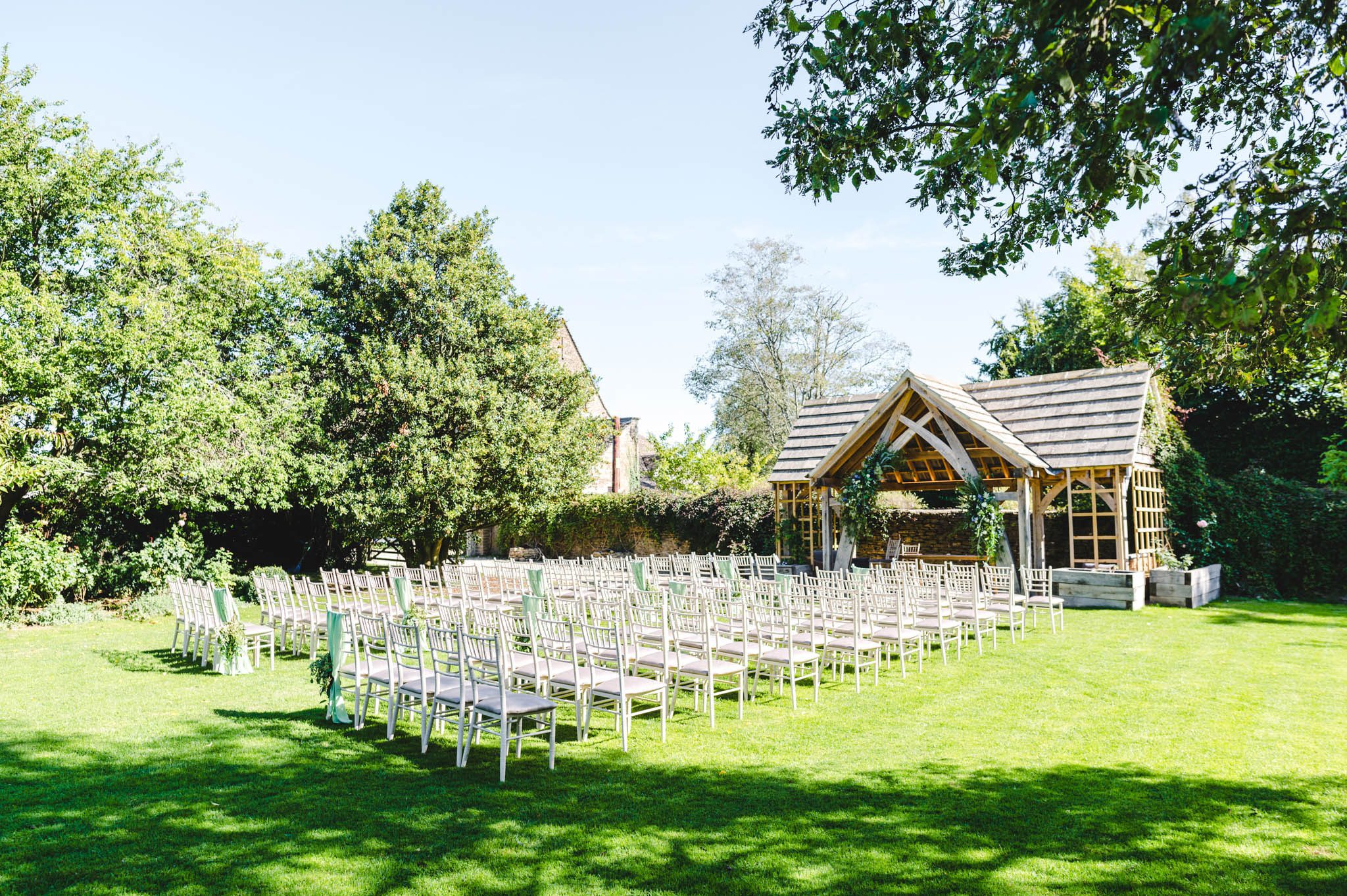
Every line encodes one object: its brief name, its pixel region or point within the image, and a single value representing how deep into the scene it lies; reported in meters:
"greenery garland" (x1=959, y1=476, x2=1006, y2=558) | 16.95
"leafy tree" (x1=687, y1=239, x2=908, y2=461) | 39.78
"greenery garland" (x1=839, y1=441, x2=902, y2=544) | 18.73
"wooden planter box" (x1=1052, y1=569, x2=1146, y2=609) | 16.06
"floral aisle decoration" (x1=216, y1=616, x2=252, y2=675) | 10.20
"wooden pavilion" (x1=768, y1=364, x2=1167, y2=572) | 17.27
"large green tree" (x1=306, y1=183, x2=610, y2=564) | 20.89
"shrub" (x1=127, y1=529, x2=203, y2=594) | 17.73
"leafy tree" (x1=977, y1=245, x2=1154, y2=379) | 29.58
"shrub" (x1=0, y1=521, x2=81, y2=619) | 15.04
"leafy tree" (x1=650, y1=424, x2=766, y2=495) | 33.81
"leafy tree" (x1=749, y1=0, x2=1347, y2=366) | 4.00
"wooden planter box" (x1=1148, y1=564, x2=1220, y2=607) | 16.39
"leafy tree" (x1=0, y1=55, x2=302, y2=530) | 14.73
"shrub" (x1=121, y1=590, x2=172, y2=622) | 16.33
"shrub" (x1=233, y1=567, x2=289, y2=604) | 18.84
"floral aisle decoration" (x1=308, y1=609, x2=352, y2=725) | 7.81
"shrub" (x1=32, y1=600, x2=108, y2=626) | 15.40
